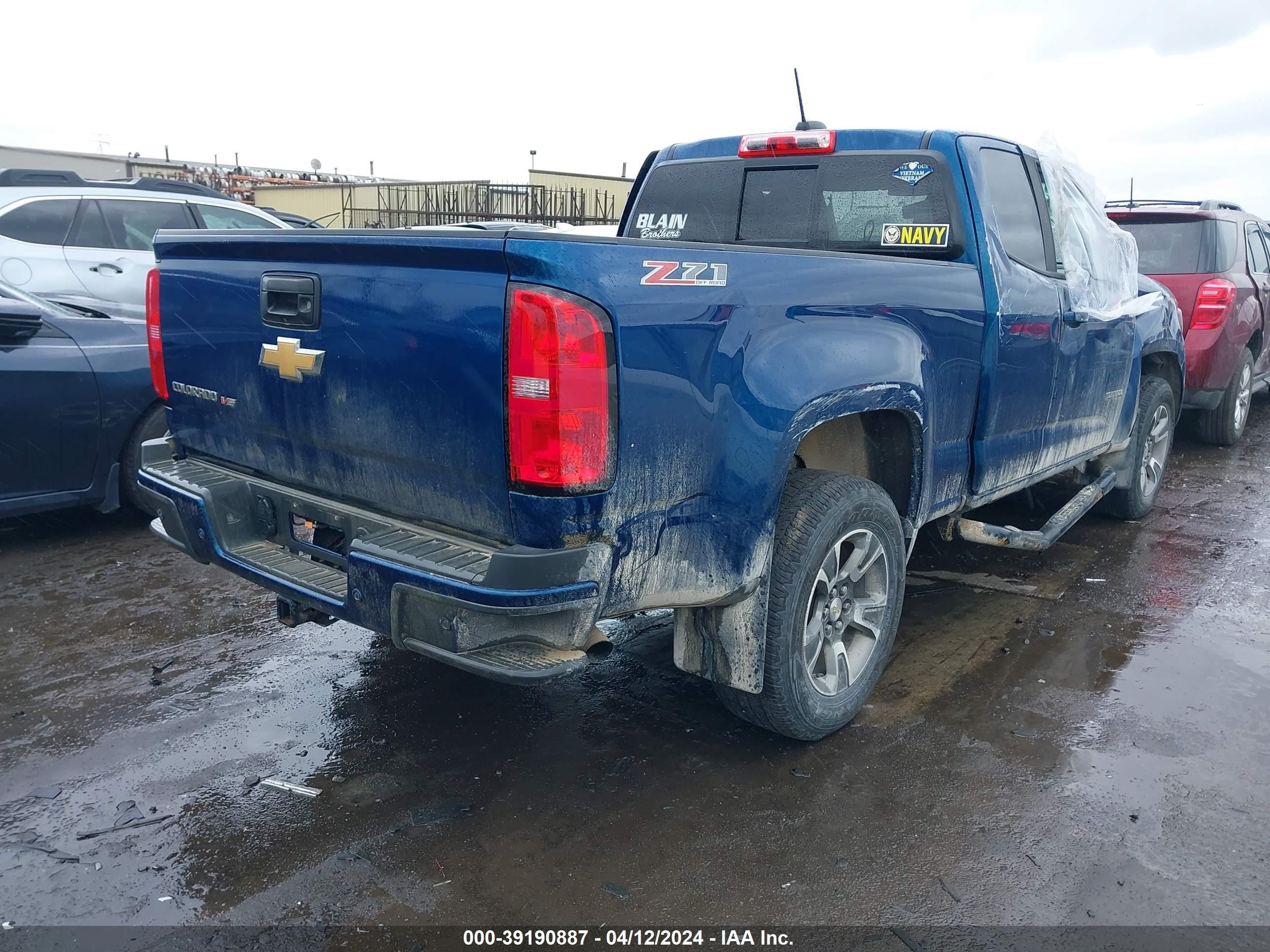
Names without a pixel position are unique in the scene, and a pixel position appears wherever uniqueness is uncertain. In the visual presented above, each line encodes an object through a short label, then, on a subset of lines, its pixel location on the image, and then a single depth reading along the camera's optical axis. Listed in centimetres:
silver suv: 780
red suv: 780
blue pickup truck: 240
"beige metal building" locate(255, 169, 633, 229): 2242
